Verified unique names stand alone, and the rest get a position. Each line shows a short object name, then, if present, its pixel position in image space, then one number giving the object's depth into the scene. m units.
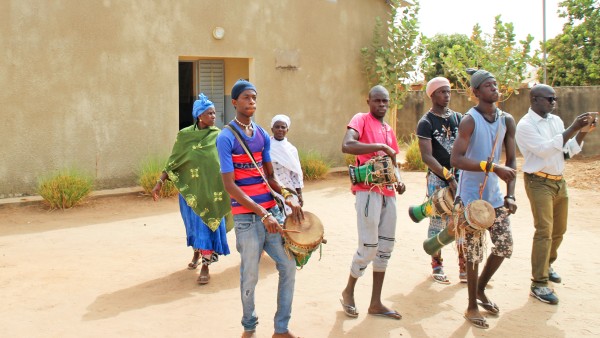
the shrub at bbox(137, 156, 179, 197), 10.06
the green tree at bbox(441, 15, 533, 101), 15.81
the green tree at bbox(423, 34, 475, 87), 28.84
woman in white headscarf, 6.36
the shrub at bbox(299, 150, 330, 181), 12.13
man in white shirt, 5.29
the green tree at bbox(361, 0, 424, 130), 13.48
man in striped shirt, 4.15
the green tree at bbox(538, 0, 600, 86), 22.47
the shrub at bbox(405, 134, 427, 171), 13.34
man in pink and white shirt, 4.73
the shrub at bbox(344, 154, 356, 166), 13.19
